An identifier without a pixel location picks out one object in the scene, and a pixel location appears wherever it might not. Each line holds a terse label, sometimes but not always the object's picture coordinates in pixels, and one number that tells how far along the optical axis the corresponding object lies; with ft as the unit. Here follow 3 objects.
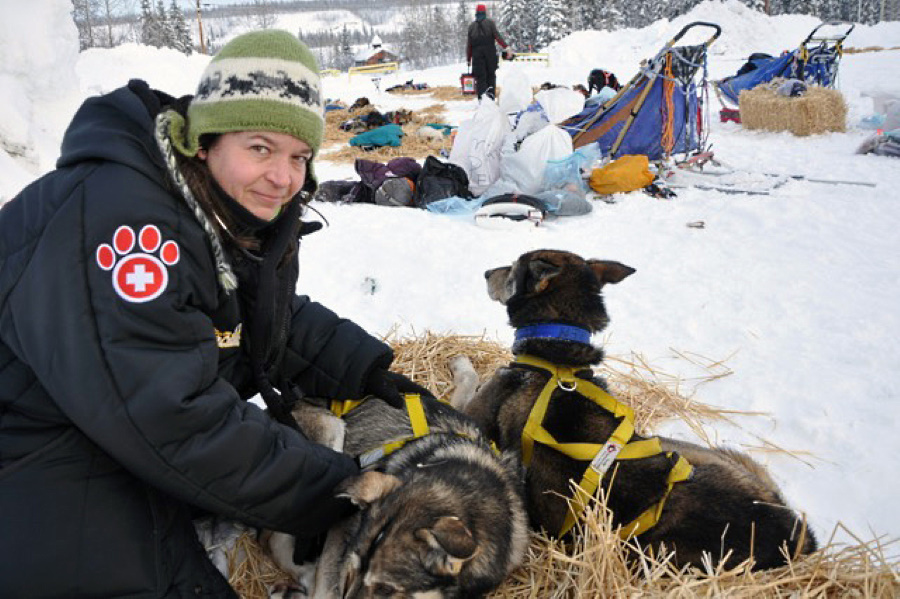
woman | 5.08
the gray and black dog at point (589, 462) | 6.95
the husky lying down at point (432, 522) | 5.57
